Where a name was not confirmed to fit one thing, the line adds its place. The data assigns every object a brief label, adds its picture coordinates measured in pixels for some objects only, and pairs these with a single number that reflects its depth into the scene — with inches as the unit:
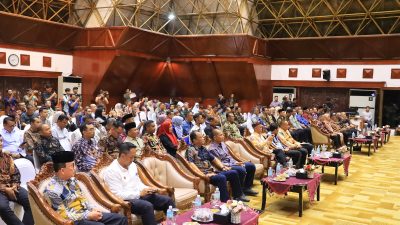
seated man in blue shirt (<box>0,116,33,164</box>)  233.8
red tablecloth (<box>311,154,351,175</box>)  292.8
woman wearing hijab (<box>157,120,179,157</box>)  247.3
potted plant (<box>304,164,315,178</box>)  234.5
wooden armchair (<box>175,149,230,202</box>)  212.4
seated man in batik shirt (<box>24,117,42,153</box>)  204.4
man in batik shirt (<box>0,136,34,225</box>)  158.7
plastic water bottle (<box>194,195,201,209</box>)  161.6
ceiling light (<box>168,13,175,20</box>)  668.4
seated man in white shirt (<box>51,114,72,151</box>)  239.0
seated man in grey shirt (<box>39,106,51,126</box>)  285.7
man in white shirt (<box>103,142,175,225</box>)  163.0
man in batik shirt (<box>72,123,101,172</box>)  199.2
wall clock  521.7
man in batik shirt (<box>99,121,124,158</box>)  212.2
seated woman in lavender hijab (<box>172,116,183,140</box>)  325.7
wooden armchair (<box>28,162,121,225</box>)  134.8
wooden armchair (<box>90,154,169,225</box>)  159.6
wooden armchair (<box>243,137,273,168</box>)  284.0
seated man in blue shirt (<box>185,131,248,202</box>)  218.2
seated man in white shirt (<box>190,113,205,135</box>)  321.0
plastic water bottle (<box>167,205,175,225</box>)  144.9
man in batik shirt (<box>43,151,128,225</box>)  139.3
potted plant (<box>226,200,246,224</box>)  151.6
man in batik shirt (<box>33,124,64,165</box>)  197.9
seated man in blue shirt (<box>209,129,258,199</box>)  241.6
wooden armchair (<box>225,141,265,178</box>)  274.2
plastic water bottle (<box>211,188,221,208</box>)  168.5
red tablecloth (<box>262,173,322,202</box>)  219.4
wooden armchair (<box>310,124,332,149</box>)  434.0
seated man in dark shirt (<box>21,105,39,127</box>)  298.0
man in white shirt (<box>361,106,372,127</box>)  579.2
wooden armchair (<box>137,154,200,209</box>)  204.4
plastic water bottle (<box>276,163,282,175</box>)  246.9
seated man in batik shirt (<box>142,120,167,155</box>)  230.1
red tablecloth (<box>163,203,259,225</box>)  152.2
